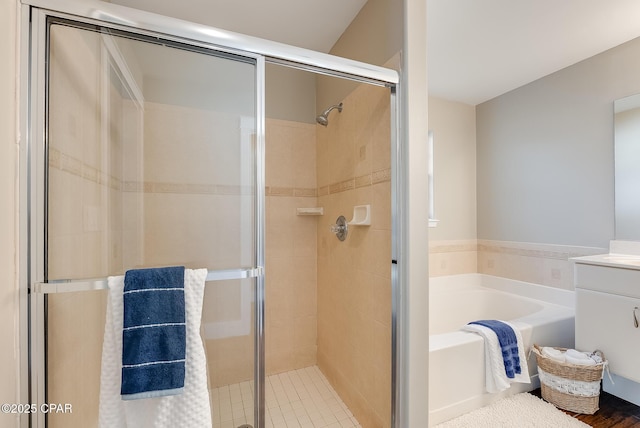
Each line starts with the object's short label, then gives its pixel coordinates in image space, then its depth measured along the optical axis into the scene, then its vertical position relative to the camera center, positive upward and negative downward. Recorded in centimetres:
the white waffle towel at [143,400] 84 -57
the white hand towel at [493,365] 170 -94
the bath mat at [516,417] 159 -121
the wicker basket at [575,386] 166 -106
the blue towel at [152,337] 82 -37
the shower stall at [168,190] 87 +10
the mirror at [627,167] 191 +33
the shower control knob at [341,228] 183 -9
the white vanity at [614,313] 161 -62
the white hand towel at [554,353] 178 -93
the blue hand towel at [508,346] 174 -84
